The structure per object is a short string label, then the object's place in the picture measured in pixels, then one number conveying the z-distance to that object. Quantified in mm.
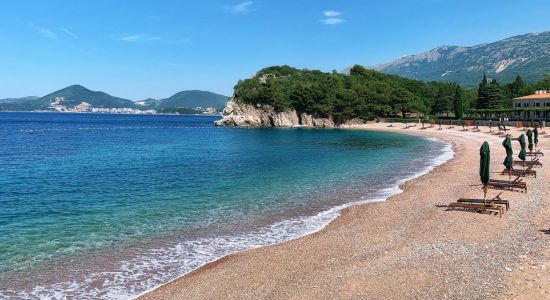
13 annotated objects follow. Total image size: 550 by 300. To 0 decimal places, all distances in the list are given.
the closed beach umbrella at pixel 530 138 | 36281
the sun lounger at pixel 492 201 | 18797
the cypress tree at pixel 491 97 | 116750
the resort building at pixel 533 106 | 89494
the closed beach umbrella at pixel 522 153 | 29250
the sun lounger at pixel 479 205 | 18338
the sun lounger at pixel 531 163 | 31438
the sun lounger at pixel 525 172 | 27427
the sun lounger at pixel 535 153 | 36919
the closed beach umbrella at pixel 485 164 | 18609
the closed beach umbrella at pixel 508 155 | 25109
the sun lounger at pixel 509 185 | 23078
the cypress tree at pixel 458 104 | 118062
